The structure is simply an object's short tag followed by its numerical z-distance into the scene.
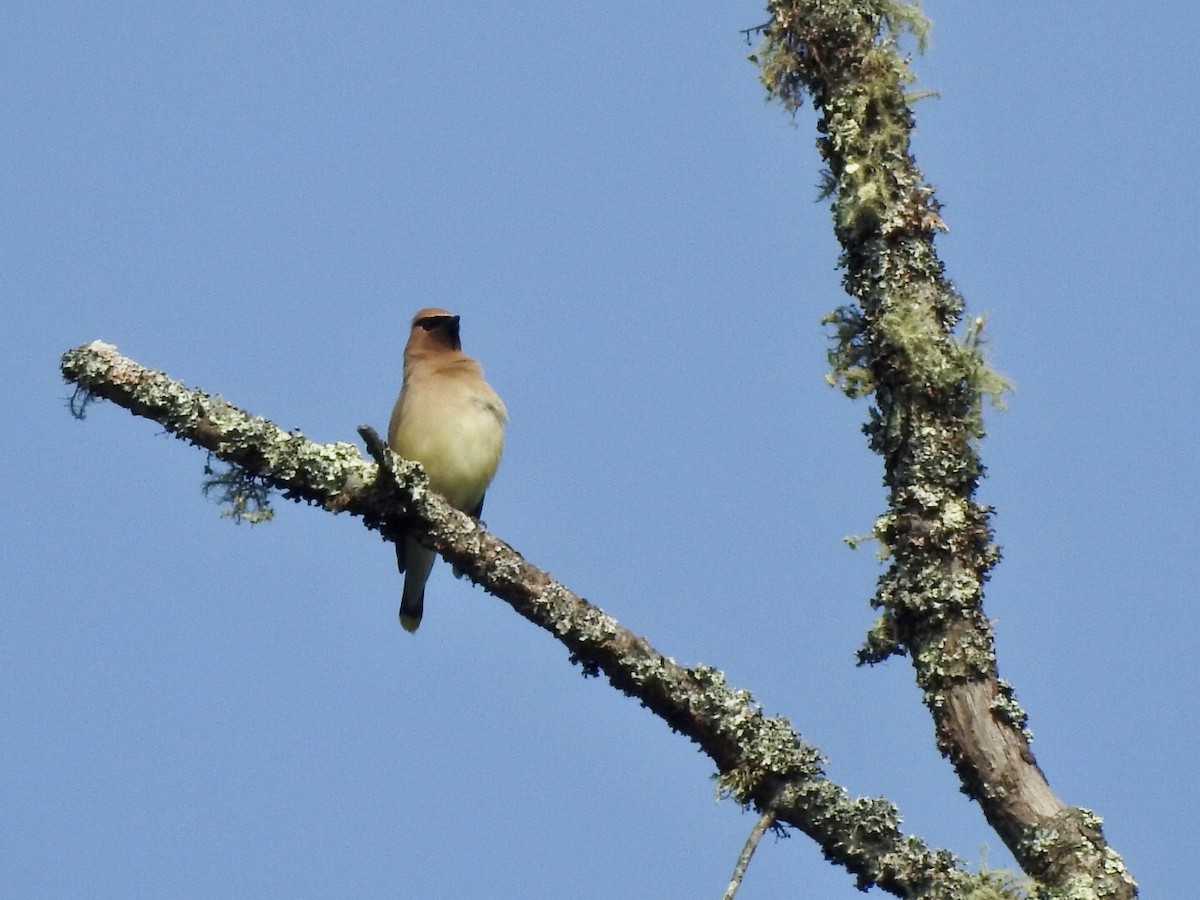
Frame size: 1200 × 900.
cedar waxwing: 17.27
